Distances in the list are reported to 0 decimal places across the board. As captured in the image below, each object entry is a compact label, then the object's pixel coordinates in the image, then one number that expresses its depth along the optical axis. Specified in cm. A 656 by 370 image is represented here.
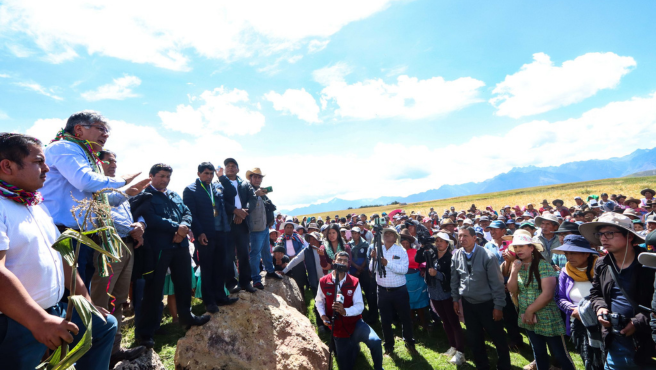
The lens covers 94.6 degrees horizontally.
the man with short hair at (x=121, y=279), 367
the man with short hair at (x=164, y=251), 433
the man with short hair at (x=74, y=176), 291
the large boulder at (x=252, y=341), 452
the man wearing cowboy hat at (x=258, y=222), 612
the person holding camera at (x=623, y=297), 316
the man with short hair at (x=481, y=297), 525
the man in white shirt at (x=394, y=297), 658
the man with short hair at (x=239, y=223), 564
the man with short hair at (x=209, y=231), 500
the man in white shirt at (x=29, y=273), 184
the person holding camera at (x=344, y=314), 550
